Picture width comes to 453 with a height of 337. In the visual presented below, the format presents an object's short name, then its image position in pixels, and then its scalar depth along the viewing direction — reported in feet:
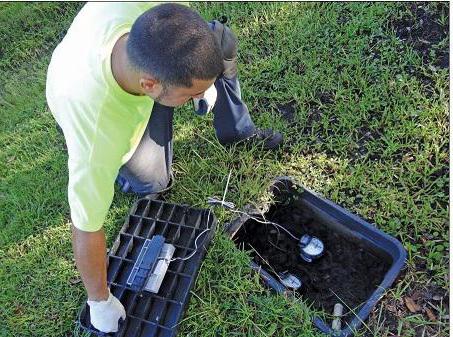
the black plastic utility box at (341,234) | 6.40
